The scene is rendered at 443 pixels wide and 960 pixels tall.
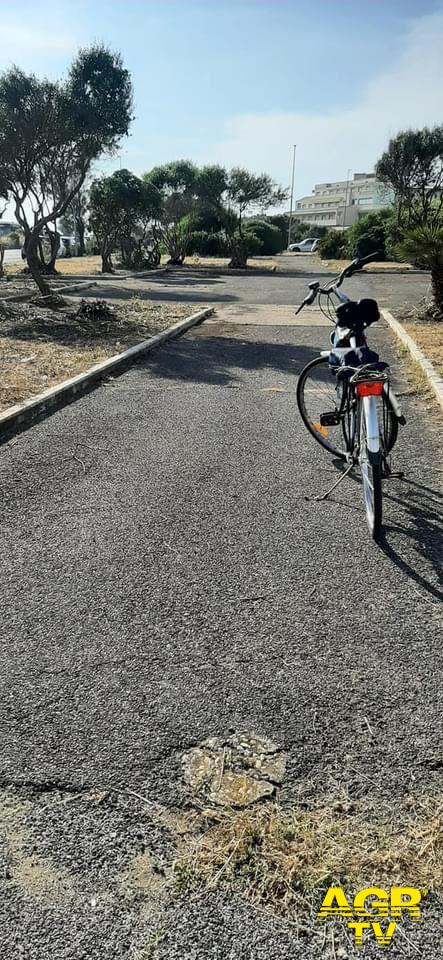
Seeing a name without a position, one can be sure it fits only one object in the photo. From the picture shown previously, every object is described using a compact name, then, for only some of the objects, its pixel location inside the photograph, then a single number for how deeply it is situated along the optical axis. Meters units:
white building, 98.73
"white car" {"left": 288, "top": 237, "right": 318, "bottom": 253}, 61.28
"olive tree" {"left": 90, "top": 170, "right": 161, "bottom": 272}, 31.22
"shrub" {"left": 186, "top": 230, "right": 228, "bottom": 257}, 44.69
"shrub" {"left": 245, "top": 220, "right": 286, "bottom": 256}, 50.88
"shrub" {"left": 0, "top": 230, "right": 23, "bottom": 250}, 62.56
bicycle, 3.72
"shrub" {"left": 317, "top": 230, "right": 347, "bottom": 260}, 41.31
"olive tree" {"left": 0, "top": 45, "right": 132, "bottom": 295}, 17.69
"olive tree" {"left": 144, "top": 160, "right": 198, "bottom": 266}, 37.28
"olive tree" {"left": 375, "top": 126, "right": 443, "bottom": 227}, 33.31
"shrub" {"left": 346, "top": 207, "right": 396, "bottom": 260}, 36.59
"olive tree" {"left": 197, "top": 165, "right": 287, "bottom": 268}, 37.09
